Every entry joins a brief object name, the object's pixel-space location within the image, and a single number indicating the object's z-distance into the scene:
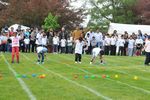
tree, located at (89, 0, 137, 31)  64.84
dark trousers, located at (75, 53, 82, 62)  23.15
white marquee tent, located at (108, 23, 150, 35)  41.46
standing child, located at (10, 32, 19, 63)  21.63
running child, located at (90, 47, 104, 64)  22.30
